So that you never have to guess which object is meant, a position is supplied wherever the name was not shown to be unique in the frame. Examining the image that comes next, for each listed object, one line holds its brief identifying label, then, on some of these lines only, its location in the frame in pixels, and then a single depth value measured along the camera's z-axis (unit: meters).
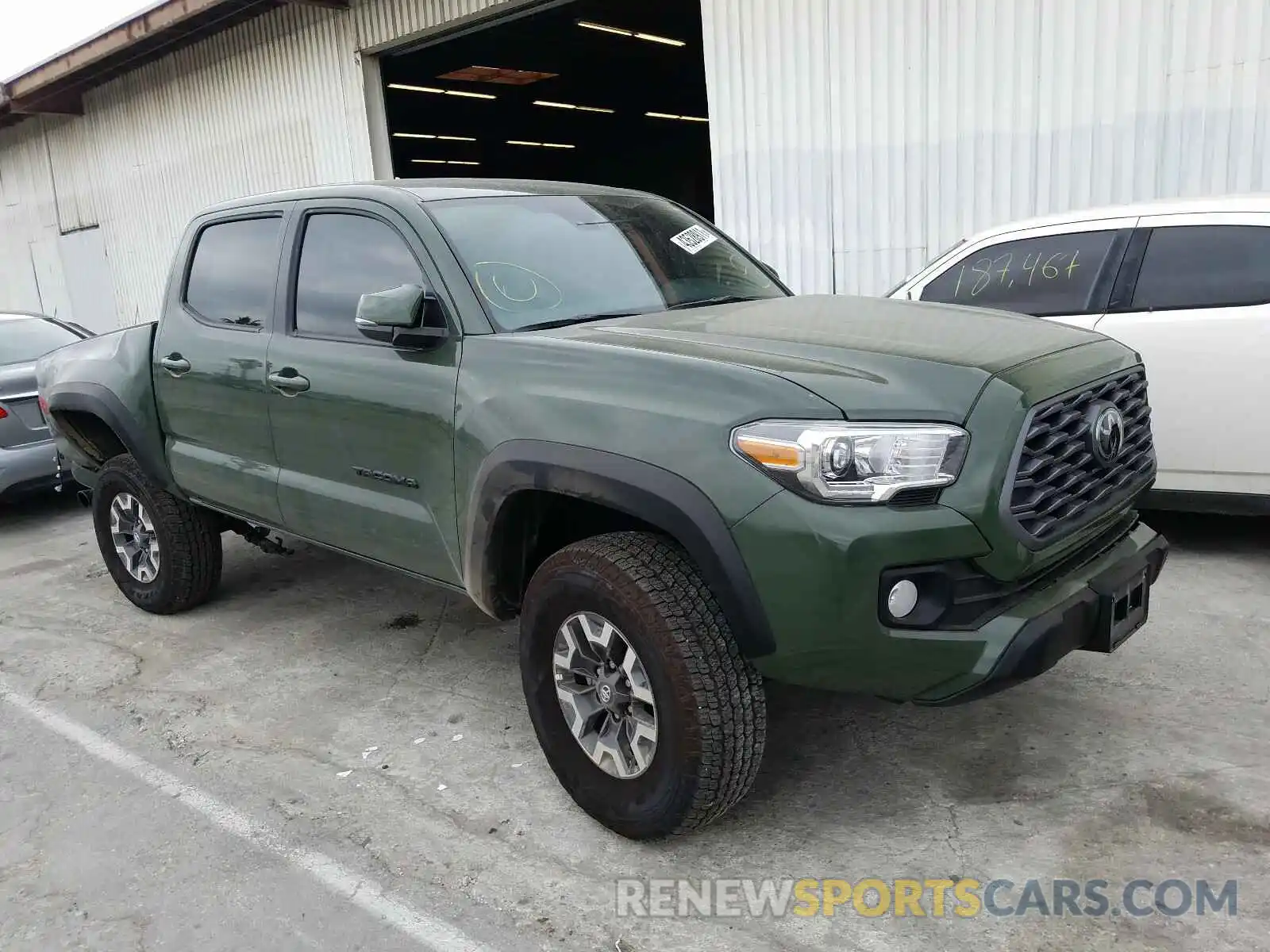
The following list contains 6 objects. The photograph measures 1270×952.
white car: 4.56
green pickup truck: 2.41
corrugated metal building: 6.13
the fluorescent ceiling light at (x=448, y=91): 17.51
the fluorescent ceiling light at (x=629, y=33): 14.66
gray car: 6.94
